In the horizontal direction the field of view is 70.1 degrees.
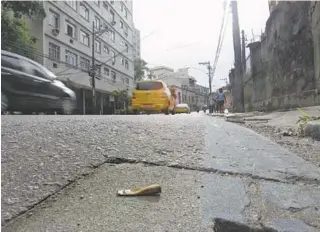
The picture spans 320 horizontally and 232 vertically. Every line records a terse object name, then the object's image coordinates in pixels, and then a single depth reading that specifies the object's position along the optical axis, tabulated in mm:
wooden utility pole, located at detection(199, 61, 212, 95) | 32372
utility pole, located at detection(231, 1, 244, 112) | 10195
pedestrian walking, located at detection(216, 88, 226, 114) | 12097
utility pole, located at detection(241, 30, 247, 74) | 13193
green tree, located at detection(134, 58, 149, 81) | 37443
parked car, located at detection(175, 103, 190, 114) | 17941
